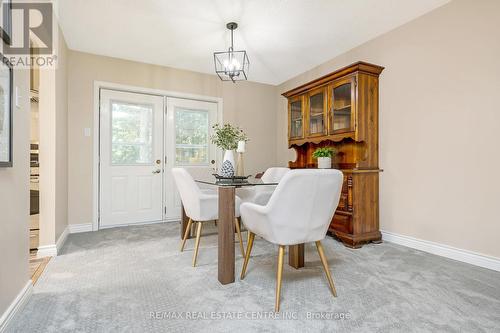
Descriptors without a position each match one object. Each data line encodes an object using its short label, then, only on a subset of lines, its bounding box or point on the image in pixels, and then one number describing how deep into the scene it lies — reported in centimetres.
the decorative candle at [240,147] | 241
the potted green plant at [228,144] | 243
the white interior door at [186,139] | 417
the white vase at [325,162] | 325
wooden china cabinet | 294
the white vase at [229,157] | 247
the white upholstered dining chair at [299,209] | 156
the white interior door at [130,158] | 374
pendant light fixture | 272
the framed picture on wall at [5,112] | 138
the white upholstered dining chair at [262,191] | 280
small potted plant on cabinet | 325
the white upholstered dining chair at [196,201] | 233
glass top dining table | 194
